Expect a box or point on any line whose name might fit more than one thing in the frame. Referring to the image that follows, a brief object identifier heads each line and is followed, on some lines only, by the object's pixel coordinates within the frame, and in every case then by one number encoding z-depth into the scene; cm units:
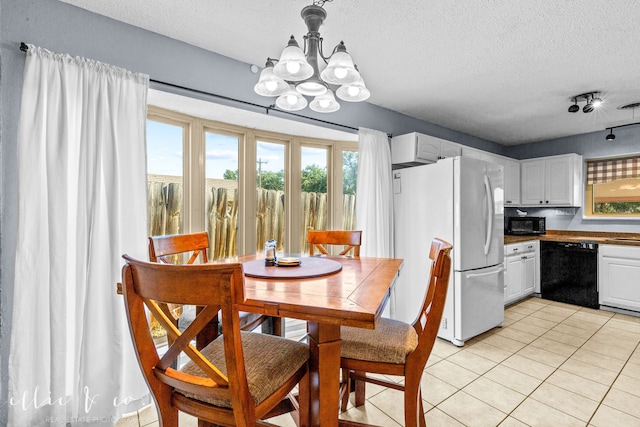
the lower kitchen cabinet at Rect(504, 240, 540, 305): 379
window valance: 414
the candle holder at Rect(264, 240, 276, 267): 173
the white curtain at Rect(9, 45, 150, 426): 158
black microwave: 455
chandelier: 134
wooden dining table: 99
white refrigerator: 280
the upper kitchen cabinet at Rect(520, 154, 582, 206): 435
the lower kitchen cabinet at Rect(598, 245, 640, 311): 350
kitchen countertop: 370
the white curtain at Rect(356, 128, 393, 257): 310
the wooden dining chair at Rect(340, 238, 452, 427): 127
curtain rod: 201
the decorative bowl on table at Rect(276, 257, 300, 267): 169
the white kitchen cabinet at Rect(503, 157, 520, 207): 465
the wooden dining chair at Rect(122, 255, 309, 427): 84
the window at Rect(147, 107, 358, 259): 254
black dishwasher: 380
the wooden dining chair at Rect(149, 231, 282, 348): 154
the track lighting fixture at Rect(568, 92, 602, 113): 297
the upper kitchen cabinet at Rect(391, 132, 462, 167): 326
